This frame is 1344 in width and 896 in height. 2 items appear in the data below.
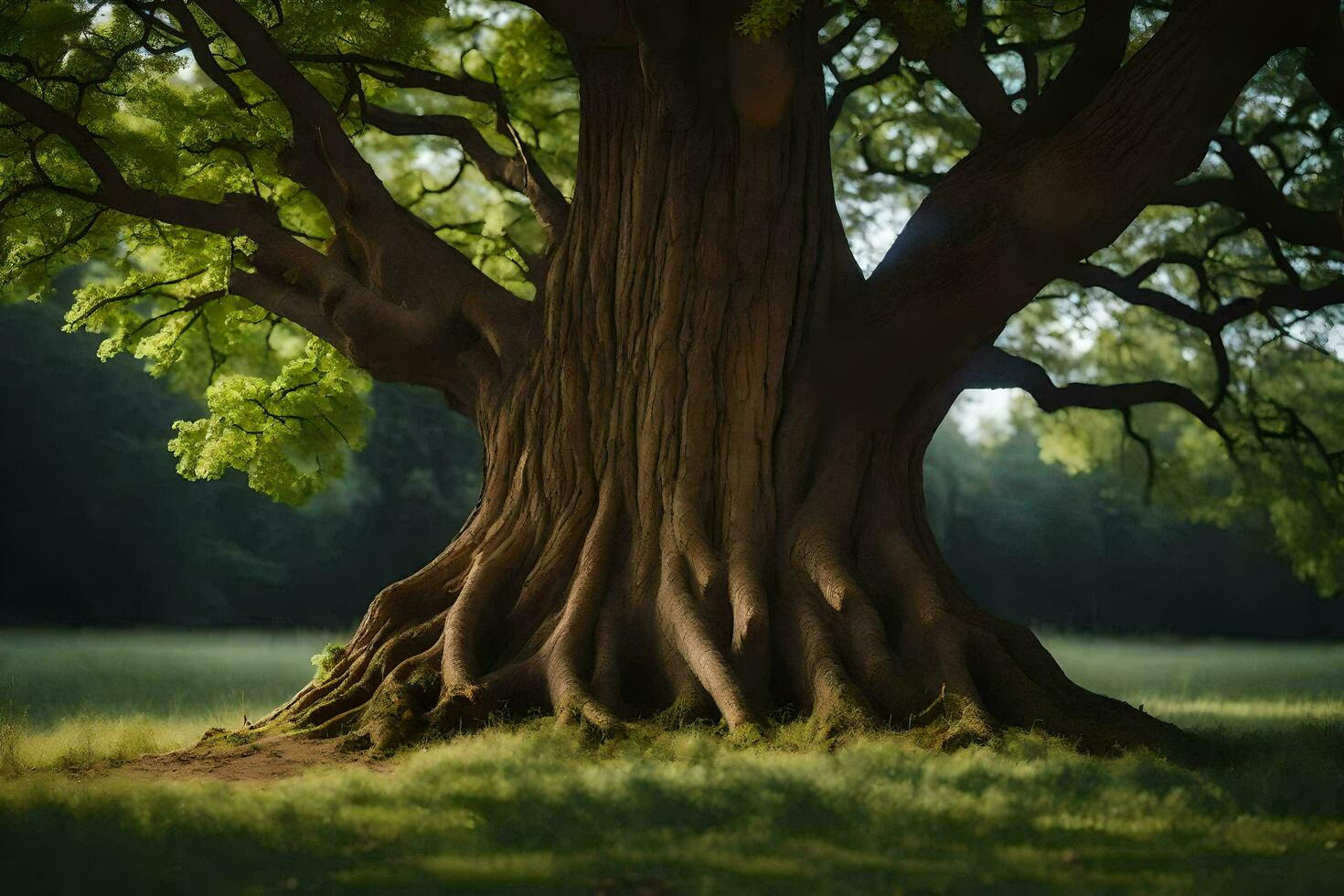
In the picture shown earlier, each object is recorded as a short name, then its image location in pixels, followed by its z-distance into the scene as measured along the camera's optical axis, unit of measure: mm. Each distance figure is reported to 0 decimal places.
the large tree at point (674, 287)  7719
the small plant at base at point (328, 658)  9906
